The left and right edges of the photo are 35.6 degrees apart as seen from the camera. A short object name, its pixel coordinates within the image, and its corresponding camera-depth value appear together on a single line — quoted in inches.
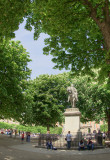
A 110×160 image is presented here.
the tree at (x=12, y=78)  719.1
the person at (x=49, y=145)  593.6
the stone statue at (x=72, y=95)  793.3
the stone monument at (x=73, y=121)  697.5
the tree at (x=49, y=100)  1238.3
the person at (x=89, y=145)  573.9
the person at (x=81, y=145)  565.9
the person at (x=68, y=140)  574.2
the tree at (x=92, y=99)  1110.7
